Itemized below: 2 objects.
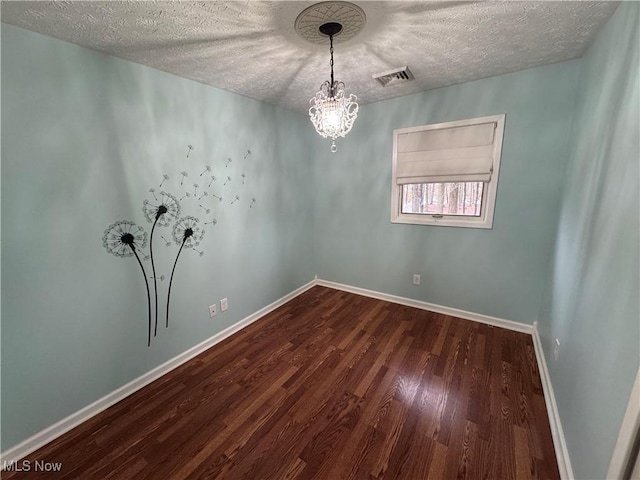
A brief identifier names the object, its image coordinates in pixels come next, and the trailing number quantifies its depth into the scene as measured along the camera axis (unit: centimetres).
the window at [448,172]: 243
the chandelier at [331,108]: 148
